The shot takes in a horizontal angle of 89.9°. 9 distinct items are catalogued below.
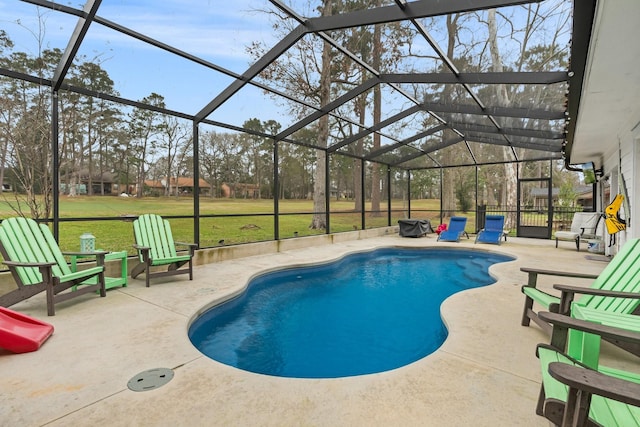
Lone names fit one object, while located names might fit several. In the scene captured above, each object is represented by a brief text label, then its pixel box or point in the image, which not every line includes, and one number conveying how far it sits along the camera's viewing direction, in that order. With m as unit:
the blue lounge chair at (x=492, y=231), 9.69
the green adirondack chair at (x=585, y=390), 1.05
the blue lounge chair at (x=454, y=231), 10.12
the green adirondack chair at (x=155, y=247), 4.69
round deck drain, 2.09
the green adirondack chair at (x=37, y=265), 3.34
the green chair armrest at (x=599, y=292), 2.27
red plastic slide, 2.54
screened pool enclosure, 4.30
